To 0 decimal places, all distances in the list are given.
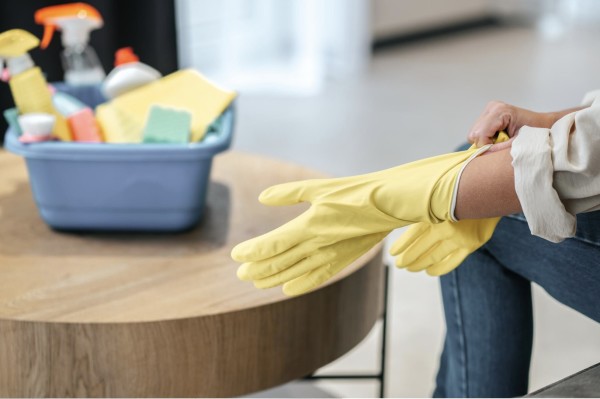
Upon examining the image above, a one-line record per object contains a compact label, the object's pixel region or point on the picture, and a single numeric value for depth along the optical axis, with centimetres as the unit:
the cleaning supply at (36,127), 232
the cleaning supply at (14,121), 237
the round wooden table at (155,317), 213
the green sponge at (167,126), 239
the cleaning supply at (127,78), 253
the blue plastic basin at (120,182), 231
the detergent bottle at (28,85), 235
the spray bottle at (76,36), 254
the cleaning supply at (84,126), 246
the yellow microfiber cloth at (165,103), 245
